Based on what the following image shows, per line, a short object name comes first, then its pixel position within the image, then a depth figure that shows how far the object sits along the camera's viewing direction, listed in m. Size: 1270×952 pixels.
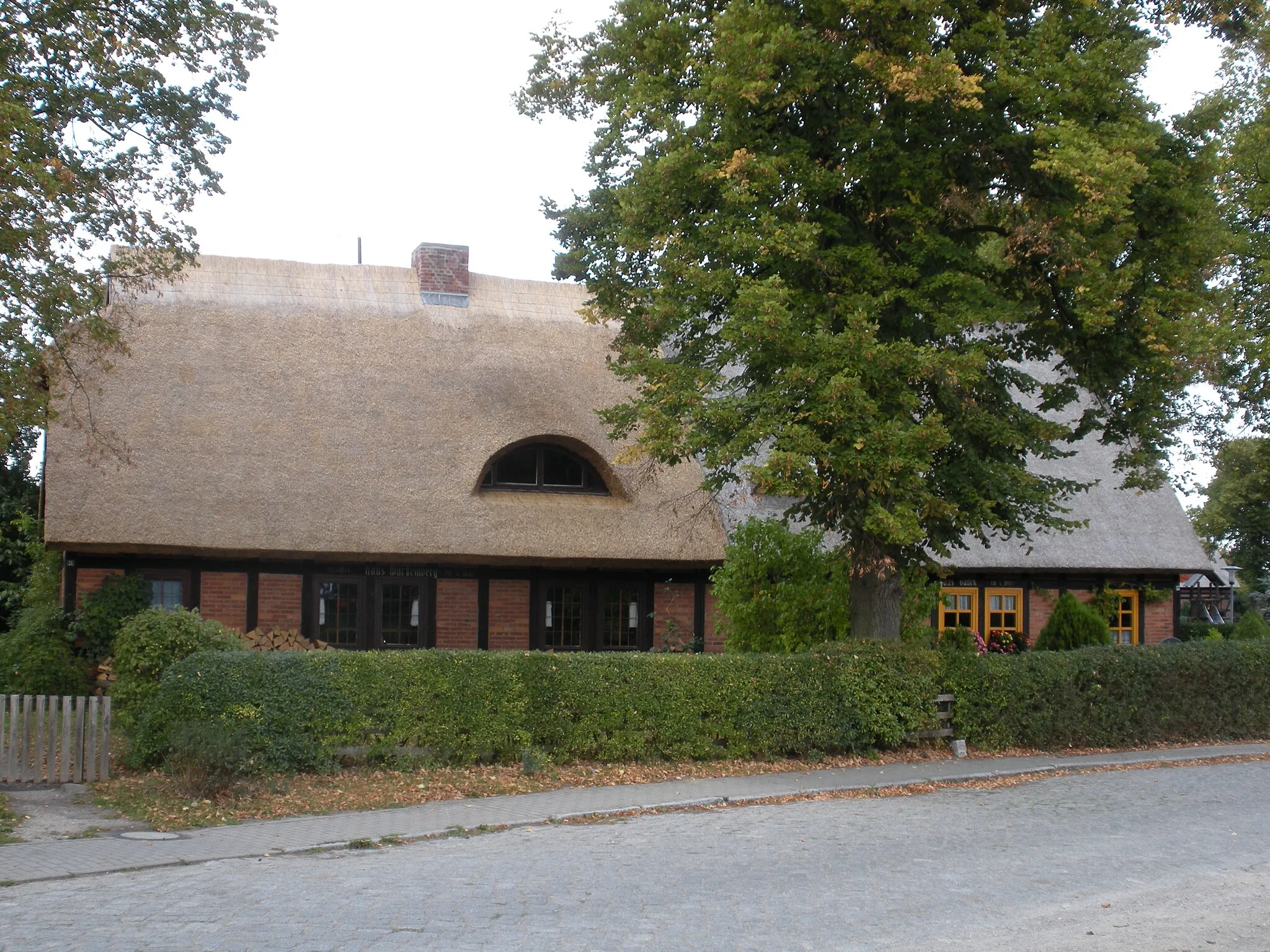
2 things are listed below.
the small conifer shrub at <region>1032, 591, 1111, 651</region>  24.03
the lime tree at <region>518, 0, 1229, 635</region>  13.41
